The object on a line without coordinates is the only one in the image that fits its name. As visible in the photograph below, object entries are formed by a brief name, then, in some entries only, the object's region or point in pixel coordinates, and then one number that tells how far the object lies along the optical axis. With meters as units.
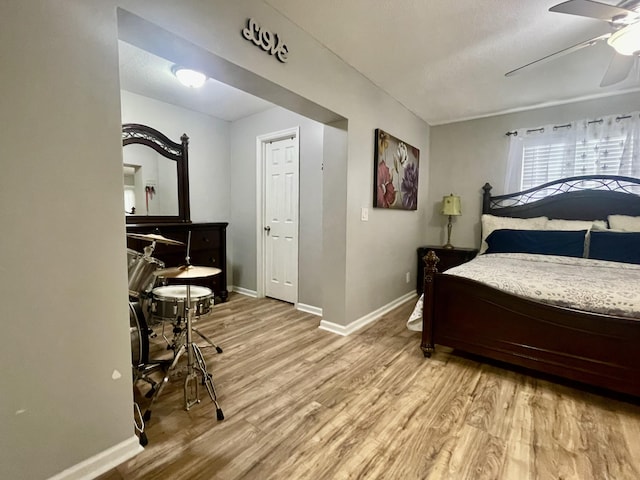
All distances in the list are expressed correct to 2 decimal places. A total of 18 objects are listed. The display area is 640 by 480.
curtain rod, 3.00
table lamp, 3.81
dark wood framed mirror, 3.18
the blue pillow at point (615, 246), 2.54
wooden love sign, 1.68
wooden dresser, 3.11
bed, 1.70
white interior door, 3.62
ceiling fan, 1.44
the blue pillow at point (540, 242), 2.86
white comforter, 1.76
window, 2.97
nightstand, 3.71
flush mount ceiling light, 2.53
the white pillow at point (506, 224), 3.30
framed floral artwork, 3.01
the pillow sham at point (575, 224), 2.96
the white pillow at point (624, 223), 2.75
